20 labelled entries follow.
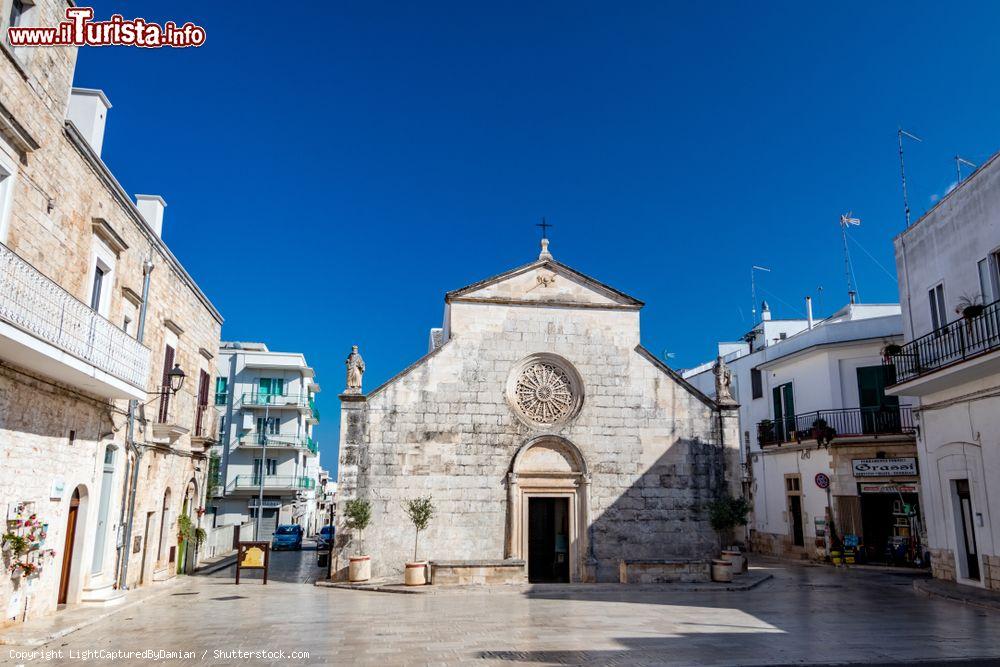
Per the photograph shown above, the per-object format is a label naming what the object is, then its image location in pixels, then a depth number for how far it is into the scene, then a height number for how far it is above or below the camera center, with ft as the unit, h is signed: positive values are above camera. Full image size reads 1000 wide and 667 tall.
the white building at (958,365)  45.50 +8.27
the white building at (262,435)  124.47 +9.30
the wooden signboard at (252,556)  54.08 -5.28
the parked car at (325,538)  80.26 -6.32
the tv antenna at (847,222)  86.17 +33.22
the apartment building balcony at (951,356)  43.60 +9.46
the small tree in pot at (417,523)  52.54 -2.70
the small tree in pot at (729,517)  57.82 -2.11
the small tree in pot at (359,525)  54.54 -2.88
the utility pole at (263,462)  119.14 +4.28
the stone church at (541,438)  57.67 +4.39
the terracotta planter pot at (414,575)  52.53 -6.43
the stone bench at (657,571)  55.21 -6.34
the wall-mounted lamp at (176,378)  47.21 +7.75
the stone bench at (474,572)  52.80 -6.26
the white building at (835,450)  71.15 +4.55
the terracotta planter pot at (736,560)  59.00 -5.78
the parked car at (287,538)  101.65 -7.29
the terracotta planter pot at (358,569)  54.44 -6.25
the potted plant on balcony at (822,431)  71.05 +6.13
